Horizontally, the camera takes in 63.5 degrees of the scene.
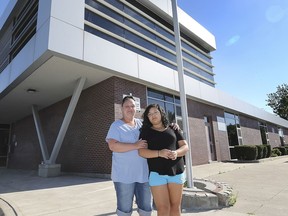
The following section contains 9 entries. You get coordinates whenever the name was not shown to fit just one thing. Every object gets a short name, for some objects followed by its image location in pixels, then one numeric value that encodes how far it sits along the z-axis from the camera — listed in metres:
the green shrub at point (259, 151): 16.50
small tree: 54.08
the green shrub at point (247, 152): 15.74
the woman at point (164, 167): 2.66
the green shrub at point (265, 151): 17.52
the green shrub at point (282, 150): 23.33
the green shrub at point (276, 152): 20.73
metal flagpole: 5.39
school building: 8.60
